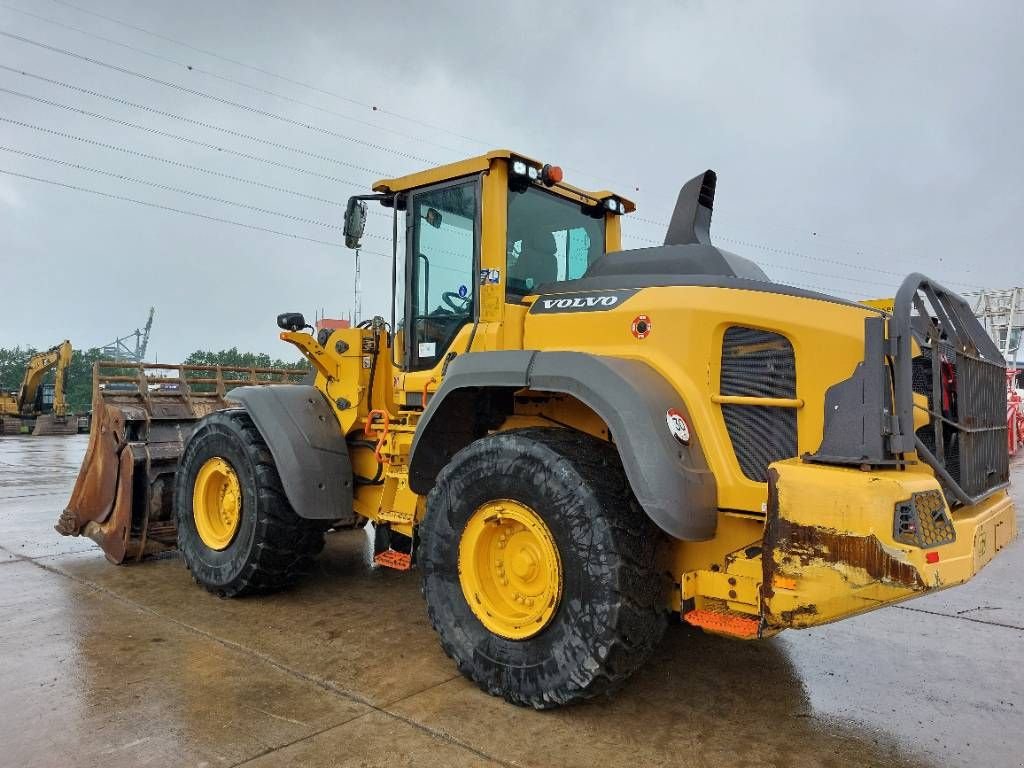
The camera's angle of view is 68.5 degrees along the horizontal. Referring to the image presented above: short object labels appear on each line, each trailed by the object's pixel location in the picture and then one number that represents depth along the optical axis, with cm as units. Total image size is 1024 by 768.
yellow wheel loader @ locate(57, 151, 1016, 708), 267
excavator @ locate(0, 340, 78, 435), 2356
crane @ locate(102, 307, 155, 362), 5828
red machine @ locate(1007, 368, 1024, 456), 1515
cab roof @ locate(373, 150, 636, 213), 404
